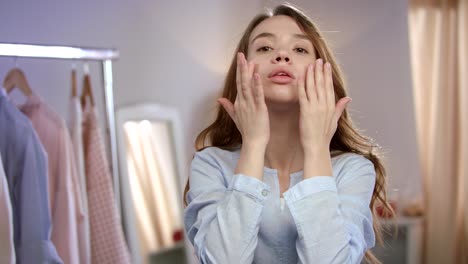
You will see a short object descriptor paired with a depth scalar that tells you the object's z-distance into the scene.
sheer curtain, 3.20
